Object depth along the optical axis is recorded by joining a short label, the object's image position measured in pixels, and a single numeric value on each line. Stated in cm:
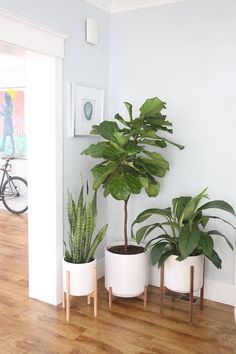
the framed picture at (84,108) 278
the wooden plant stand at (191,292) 252
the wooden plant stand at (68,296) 255
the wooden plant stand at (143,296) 274
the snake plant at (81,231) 259
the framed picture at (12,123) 570
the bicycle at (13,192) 580
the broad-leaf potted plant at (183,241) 243
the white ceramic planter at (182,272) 256
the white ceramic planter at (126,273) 266
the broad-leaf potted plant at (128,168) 247
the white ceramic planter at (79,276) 256
